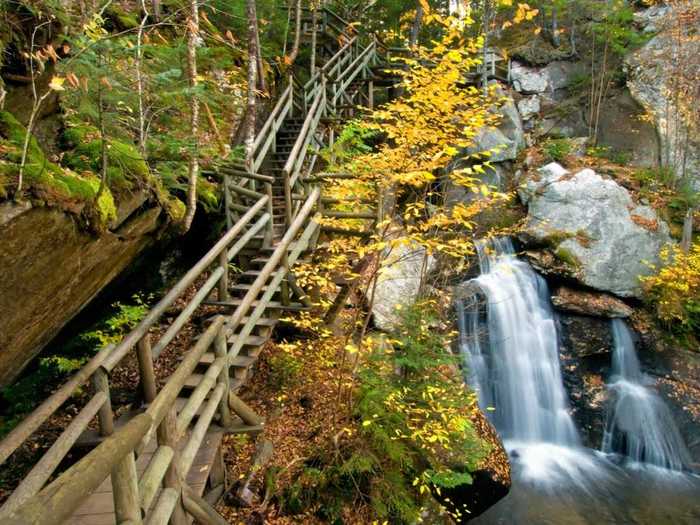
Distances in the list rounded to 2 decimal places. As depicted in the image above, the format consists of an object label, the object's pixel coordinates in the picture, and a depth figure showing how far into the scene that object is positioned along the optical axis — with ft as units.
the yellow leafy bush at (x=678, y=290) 34.58
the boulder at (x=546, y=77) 56.75
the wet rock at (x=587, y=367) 31.86
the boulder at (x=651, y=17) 49.96
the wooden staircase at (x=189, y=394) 6.63
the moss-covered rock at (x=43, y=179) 9.60
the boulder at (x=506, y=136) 46.14
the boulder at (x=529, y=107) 53.98
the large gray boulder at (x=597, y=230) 36.58
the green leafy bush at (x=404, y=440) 16.61
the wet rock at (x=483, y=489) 21.67
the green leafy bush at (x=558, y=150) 46.78
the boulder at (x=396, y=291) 25.39
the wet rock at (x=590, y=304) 35.45
